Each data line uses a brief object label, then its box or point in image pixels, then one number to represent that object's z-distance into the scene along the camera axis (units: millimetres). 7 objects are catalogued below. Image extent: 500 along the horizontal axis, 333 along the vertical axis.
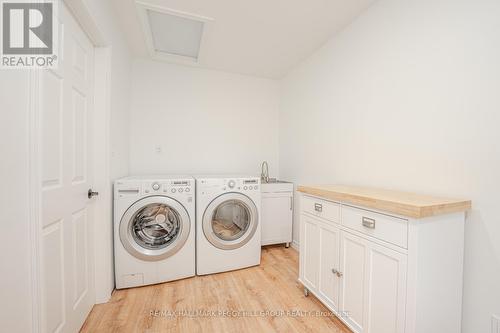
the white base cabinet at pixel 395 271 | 1002
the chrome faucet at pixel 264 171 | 3052
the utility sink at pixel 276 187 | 2645
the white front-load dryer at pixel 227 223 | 2092
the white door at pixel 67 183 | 1006
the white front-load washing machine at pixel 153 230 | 1833
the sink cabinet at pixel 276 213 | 2646
